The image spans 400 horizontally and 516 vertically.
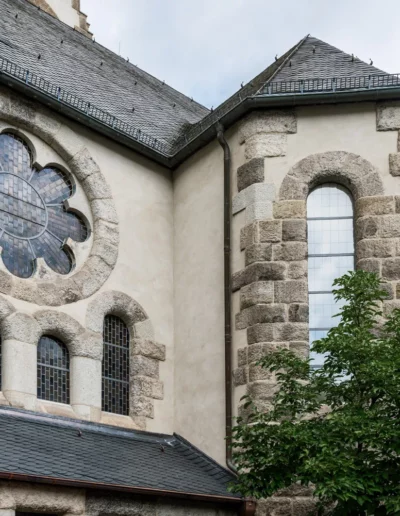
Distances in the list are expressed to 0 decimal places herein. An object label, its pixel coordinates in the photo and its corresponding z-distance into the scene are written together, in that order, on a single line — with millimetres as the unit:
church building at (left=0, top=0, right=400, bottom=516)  11664
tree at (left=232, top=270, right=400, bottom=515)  9344
